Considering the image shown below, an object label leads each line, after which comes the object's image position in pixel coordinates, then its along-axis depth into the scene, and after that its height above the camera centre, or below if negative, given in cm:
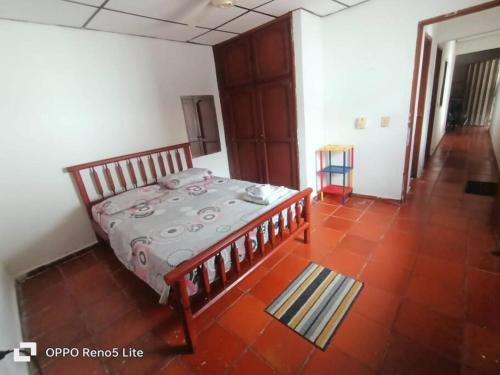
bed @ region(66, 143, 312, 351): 149 -78
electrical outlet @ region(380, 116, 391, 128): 288 -20
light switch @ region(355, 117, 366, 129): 305 -19
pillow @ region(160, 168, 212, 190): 288 -63
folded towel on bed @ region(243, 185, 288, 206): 214 -71
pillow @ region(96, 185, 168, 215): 239 -70
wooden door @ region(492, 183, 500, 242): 228 -119
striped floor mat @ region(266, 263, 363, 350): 153 -133
